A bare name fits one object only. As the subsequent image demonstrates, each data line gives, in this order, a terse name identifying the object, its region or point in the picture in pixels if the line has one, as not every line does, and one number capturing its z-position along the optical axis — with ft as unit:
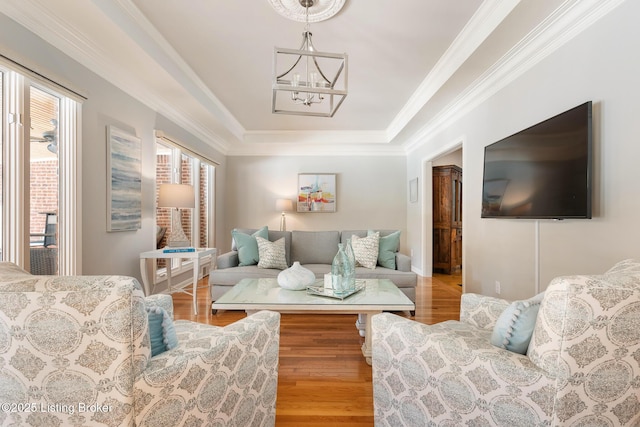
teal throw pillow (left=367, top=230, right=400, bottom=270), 12.03
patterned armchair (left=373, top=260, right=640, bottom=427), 2.97
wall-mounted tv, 6.10
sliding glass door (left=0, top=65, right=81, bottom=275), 6.48
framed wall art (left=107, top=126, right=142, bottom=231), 9.29
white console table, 10.52
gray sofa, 11.13
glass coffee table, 6.75
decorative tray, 7.27
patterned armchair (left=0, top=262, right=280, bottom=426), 2.81
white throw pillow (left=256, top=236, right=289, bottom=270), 11.90
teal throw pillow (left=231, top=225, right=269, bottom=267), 12.18
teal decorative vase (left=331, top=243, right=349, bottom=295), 7.50
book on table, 10.91
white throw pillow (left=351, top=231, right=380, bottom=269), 11.84
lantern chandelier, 6.17
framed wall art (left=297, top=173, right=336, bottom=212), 20.07
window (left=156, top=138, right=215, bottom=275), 13.24
